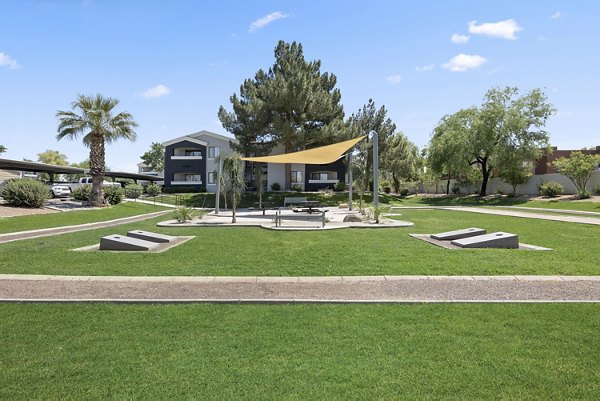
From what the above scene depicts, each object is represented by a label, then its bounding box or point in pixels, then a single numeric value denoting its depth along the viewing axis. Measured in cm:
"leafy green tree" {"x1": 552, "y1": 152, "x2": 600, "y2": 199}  2700
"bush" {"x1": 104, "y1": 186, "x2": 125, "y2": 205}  2631
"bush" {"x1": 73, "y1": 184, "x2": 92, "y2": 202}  2591
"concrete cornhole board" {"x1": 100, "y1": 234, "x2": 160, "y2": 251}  914
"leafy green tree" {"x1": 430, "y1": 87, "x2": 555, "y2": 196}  3269
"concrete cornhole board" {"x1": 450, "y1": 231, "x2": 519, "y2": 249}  923
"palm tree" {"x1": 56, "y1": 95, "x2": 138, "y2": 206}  2331
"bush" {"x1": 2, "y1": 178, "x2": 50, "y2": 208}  1952
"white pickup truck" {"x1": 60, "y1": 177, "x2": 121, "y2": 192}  3241
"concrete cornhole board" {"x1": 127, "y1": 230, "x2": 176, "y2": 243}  1043
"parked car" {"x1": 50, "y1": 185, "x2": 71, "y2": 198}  2948
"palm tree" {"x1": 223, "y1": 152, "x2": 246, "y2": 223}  1516
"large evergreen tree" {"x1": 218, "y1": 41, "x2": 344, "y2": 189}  3025
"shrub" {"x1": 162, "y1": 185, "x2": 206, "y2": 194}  4016
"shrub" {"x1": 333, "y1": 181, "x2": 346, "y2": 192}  3894
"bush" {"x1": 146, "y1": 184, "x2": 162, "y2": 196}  3666
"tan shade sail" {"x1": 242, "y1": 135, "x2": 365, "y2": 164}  1870
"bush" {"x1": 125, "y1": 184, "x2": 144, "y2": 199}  3367
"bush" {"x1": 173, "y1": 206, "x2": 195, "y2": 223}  1552
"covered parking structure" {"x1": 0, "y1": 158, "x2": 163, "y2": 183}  2509
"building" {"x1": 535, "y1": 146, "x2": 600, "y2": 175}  4072
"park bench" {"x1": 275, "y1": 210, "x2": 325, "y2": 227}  1634
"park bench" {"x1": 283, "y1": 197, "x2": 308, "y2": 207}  2340
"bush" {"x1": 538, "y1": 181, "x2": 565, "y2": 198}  3002
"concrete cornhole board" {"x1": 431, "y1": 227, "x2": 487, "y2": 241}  1048
